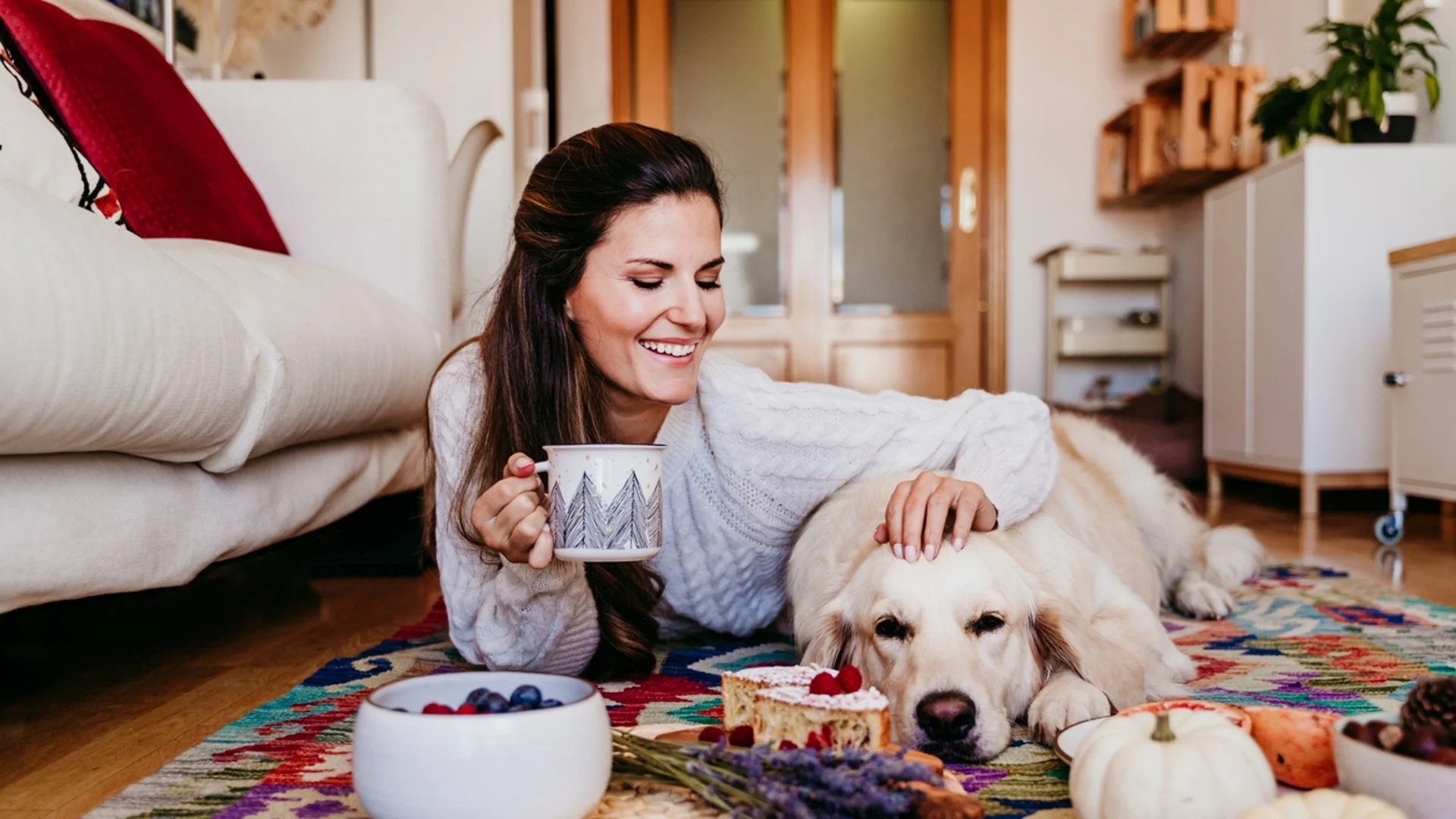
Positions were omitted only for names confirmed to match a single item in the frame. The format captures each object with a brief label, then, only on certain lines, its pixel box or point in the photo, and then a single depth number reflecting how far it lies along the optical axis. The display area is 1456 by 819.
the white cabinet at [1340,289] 3.73
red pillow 1.95
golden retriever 1.31
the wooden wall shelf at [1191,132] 4.94
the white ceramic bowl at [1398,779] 0.83
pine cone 0.89
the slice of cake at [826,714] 1.08
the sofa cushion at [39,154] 1.82
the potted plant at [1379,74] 3.71
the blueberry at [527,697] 0.92
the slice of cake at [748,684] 1.19
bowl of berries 0.84
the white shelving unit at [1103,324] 5.61
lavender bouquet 0.88
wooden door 5.97
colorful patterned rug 1.11
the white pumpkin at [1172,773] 0.91
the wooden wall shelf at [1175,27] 5.14
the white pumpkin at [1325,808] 0.81
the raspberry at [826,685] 1.15
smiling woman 1.46
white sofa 1.14
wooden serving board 1.01
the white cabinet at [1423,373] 3.03
